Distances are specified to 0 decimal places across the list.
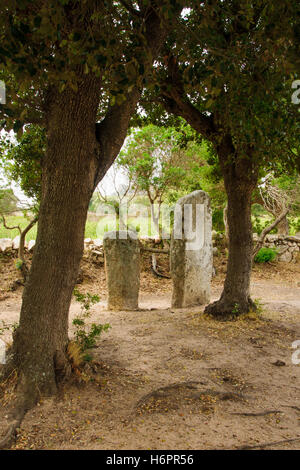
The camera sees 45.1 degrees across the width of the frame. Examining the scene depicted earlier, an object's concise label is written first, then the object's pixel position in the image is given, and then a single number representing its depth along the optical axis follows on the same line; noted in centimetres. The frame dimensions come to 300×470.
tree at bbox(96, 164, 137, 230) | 1428
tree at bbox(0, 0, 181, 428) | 323
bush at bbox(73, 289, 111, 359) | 409
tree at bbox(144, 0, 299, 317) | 320
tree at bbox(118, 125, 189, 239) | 1343
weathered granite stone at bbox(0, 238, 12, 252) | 1121
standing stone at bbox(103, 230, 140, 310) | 777
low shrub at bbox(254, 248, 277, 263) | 1397
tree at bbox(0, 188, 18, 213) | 969
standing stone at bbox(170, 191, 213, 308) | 783
